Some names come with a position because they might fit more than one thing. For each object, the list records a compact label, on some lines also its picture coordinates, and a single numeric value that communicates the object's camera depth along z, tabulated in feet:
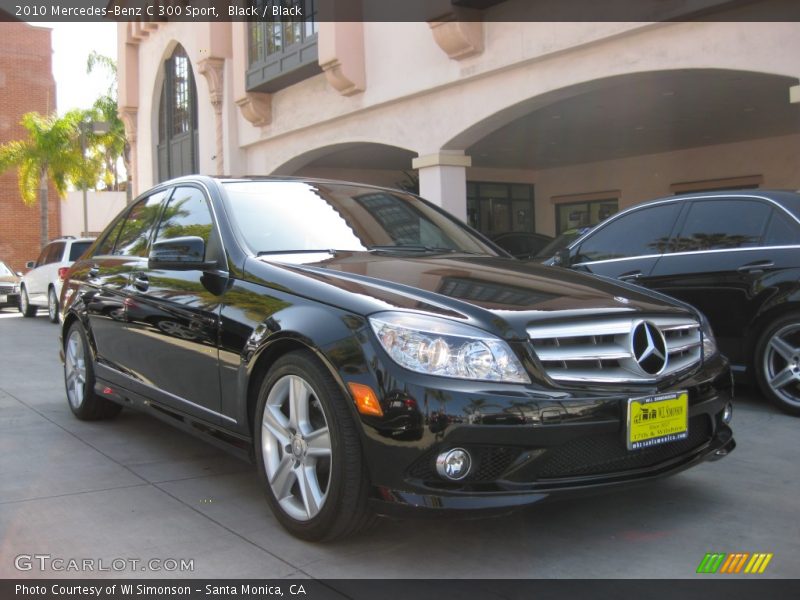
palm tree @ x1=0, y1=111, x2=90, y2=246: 107.04
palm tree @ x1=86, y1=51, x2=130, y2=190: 114.89
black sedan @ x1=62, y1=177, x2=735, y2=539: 10.07
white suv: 53.93
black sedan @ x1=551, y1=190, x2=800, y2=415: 19.54
